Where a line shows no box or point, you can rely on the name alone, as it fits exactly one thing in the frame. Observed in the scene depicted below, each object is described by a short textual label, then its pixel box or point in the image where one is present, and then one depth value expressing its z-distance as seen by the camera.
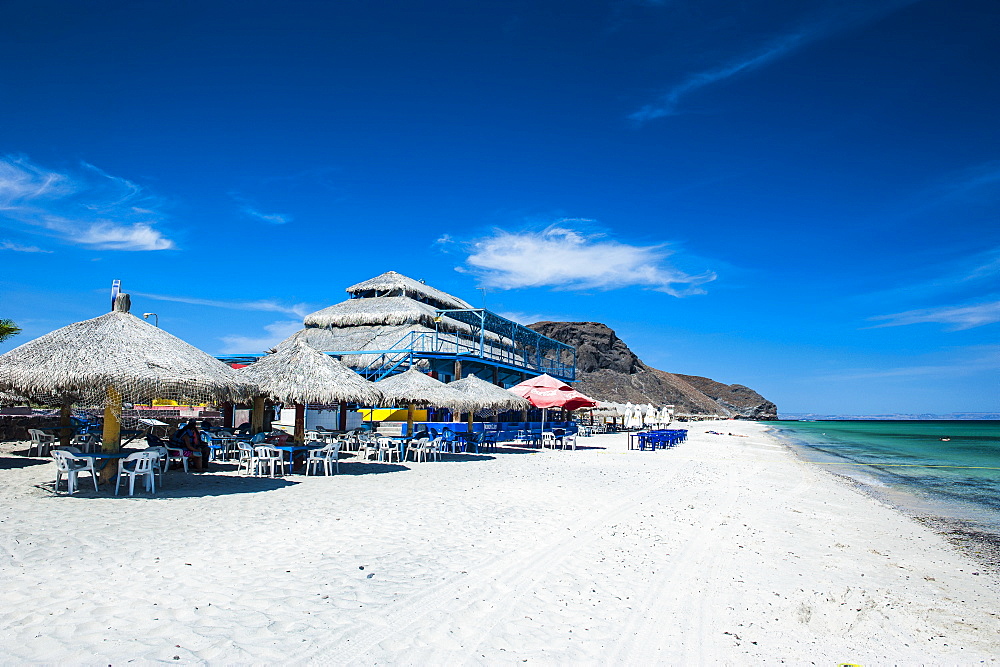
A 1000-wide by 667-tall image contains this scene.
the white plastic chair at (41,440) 13.01
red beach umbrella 19.05
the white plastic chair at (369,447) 14.27
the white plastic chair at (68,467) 8.12
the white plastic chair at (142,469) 8.21
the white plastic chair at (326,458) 11.21
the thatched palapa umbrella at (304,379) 11.56
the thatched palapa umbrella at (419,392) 15.57
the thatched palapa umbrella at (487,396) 17.17
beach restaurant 28.72
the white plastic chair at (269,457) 10.70
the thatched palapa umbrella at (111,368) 8.59
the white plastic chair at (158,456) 9.01
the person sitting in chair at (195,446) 11.05
